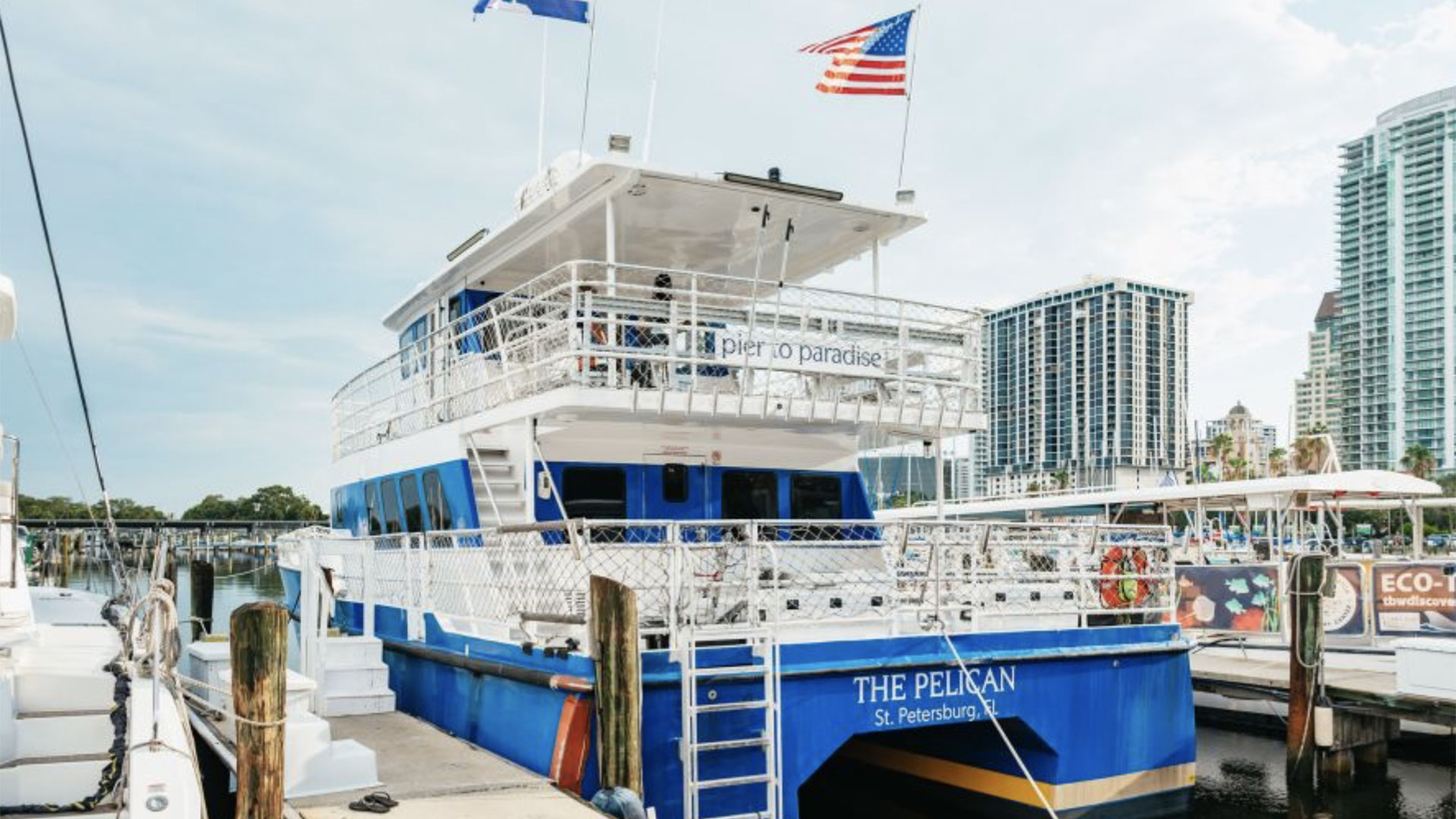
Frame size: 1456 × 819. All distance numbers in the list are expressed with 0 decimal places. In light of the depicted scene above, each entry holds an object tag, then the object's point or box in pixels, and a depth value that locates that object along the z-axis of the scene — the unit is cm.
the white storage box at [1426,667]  1288
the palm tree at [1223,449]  9644
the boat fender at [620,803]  721
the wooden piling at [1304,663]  1350
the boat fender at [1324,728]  1359
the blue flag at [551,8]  1333
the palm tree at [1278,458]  9675
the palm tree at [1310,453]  8538
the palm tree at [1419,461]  10281
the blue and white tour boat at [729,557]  838
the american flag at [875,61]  1316
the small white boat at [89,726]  575
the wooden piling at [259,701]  648
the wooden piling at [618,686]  764
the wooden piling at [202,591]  2442
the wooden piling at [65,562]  5500
